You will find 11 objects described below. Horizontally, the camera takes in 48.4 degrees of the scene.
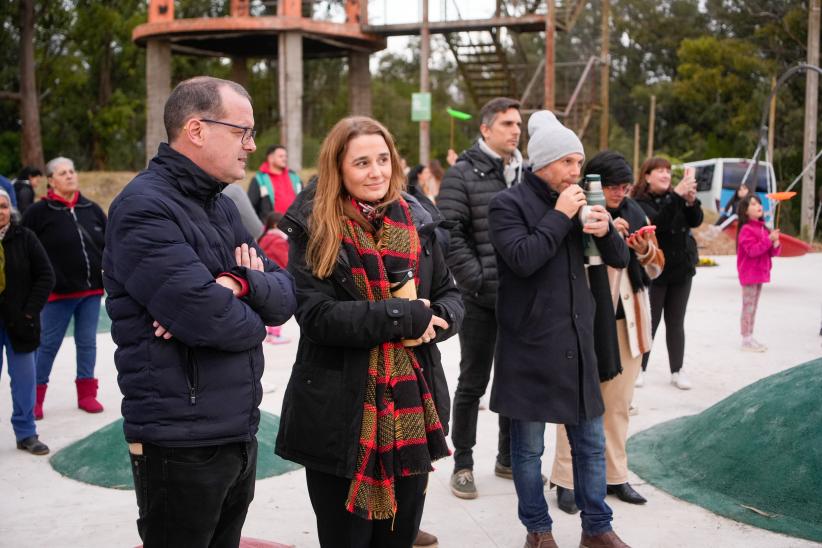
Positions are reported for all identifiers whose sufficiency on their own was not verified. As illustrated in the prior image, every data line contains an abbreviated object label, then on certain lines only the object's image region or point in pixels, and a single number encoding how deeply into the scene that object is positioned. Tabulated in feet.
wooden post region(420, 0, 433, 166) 63.26
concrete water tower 62.34
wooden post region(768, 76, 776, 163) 74.34
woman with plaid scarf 10.30
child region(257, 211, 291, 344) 29.37
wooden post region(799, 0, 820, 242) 73.26
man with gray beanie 13.00
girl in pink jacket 30.32
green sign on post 59.00
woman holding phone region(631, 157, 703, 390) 23.02
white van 81.82
